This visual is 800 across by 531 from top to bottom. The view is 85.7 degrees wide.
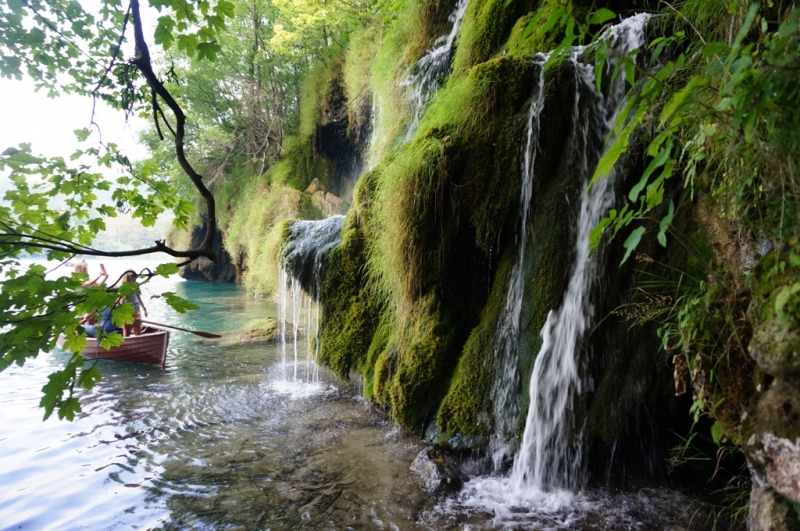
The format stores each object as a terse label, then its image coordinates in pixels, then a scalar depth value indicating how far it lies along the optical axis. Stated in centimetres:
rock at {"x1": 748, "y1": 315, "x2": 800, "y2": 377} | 181
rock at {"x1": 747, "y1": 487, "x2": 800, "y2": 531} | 192
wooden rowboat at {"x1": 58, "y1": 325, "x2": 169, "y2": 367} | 822
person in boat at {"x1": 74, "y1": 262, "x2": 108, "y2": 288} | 722
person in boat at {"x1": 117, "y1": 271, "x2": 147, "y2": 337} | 914
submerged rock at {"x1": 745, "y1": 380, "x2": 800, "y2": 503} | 185
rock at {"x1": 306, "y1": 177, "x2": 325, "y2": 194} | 1628
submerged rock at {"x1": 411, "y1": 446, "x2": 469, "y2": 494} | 392
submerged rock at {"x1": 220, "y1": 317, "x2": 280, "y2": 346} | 1067
